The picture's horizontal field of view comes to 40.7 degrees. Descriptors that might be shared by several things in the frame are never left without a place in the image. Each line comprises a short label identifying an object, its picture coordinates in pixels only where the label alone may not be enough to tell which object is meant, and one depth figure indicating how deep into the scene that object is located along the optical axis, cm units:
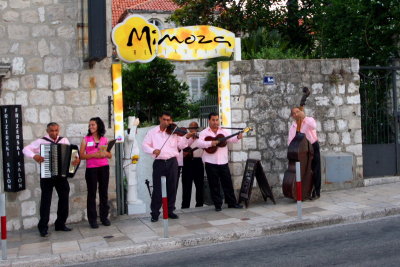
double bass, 972
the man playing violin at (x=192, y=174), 1048
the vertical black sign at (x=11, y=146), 883
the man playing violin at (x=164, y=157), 899
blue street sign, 1056
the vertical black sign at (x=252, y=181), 980
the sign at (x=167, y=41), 934
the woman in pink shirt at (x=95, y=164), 865
